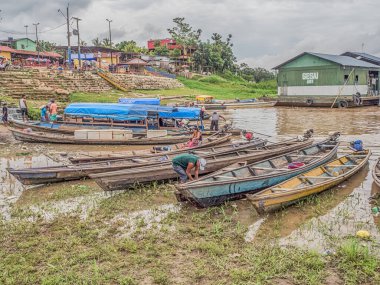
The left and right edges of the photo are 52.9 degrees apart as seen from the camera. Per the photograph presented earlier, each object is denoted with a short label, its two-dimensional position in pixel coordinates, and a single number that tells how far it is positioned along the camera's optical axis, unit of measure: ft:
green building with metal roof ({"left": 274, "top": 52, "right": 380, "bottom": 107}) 123.65
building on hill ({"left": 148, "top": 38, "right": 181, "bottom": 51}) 263.90
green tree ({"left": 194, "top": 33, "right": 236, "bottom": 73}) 234.58
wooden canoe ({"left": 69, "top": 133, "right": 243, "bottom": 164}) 40.73
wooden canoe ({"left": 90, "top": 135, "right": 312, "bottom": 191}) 32.12
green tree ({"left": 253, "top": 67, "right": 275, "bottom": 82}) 265.13
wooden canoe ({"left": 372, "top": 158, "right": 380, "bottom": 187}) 31.31
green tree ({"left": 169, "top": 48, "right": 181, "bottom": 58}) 238.48
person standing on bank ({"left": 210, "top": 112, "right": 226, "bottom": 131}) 68.28
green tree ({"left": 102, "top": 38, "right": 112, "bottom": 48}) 267.39
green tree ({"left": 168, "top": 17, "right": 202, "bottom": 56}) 245.65
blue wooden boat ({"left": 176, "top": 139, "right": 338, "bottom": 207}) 27.96
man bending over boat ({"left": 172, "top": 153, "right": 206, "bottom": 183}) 30.01
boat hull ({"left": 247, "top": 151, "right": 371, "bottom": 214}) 25.71
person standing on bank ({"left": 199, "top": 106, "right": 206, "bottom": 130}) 64.32
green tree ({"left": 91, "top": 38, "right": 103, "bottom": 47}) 277.03
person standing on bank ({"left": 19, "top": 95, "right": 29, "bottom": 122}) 74.43
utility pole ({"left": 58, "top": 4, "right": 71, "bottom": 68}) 128.67
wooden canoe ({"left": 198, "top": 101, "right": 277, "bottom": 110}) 124.88
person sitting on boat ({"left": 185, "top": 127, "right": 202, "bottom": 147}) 48.04
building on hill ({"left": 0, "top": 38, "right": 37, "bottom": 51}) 207.00
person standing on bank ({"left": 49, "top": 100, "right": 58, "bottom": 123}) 70.59
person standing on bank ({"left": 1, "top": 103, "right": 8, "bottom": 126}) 75.97
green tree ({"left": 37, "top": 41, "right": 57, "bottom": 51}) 239.50
